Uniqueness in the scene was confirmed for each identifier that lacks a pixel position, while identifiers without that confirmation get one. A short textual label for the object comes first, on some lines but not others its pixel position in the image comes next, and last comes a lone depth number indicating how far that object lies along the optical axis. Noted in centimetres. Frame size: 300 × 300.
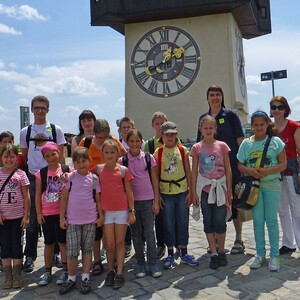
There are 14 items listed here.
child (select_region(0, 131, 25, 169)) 501
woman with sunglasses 452
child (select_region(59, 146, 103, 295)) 374
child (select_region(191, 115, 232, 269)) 423
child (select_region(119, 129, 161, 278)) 405
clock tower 1523
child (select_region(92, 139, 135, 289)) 382
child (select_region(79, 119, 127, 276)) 416
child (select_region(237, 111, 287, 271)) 413
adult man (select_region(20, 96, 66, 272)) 443
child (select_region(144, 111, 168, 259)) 467
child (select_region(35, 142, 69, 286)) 393
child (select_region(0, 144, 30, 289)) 394
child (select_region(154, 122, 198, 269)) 427
